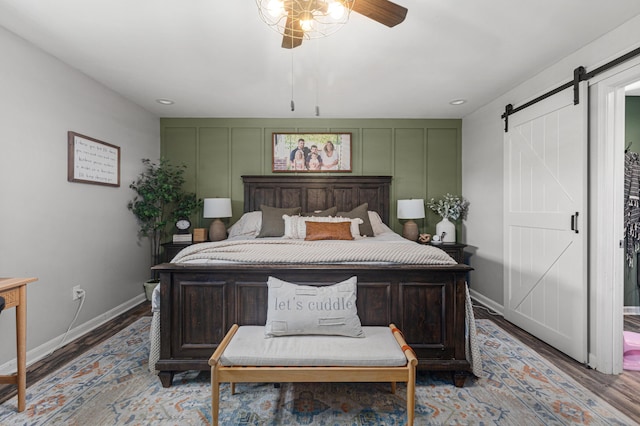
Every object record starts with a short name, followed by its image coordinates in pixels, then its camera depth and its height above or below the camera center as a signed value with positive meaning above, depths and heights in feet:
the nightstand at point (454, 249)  13.26 -1.60
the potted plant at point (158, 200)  13.06 +0.40
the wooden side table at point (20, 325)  6.07 -2.19
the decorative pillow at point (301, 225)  12.32 -0.58
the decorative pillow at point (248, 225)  13.52 -0.66
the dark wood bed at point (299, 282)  7.16 -2.02
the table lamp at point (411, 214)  14.15 -0.18
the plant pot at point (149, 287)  12.85 -3.05
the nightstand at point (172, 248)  13.20 -1.55
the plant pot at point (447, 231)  14.17 -0.92
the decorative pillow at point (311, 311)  6.36 -2.01
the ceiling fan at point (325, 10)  5.29 +3.39
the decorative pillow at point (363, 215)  12.99 -0.22
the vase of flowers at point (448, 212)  14.23 -0.09
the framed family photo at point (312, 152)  15.20 +2.70
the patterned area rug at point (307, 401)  6.02 -3.86
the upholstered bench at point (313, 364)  5.46 -2.65
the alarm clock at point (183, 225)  14.15 -0.66
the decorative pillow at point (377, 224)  13.68 -0.62
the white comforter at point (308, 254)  7.44 -1.04
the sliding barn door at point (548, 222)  8.41 -0.34
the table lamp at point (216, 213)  13.91 -0.14
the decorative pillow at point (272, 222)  12.89 -0.49
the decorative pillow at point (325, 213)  13.91 -0.13
